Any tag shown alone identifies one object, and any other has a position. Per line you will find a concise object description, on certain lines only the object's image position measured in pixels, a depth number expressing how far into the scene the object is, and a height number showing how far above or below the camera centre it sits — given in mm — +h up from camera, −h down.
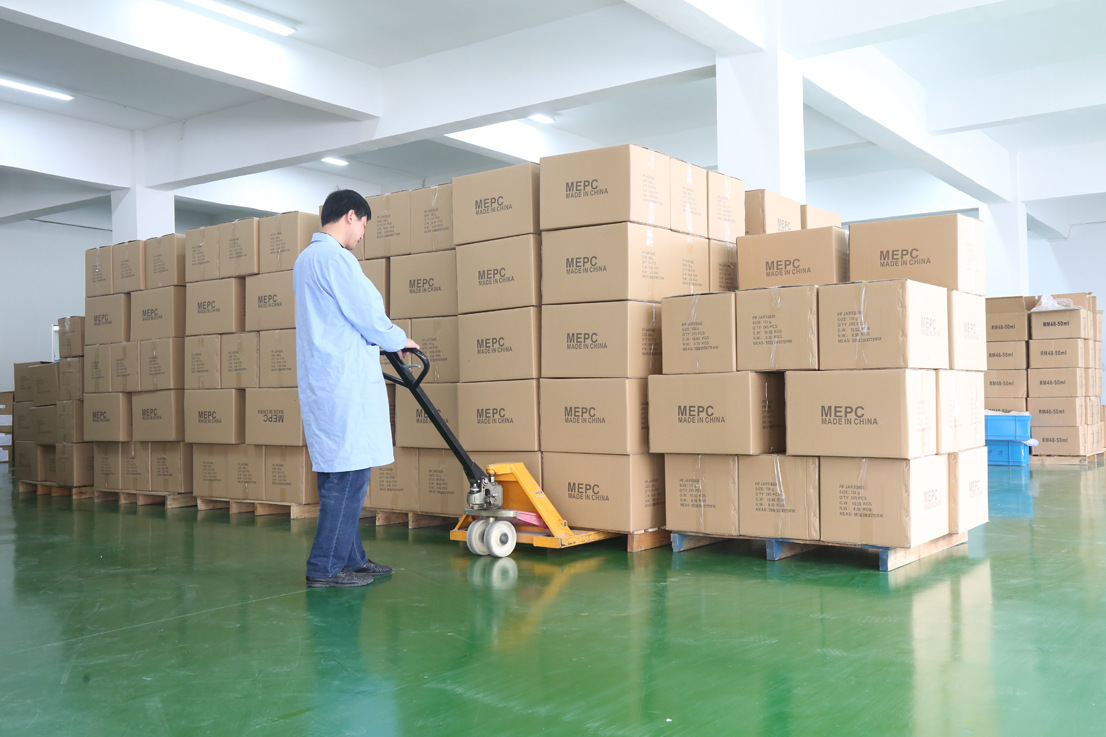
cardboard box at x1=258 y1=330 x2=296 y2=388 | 6332 +207
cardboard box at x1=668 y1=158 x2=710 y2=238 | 4930 +989
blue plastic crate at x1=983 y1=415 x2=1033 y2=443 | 9312 -479
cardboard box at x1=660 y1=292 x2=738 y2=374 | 4430 +235
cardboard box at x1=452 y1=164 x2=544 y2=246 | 4945 +984
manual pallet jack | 4543 -622
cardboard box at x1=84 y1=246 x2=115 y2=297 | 7957 +1027
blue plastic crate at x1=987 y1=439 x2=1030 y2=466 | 9398 -743
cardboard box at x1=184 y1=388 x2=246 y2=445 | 6684 -186
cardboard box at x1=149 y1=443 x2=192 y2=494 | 7352 -602
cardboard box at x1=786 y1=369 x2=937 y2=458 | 3963 -138
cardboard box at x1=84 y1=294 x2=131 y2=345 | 7809 +612
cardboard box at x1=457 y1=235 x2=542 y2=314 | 4930 +601
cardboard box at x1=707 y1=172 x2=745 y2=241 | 5246 +1000
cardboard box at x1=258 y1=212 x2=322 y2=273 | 6344 +1034
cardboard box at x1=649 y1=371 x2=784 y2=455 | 4316 -143
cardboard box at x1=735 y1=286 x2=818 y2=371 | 4211 +245
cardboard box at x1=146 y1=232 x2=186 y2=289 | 7324 +1027
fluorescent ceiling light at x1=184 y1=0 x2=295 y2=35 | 7332 +2990
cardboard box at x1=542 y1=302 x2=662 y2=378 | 4621 +222
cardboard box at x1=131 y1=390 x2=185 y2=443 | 7242 -192
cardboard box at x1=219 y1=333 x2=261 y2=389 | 6590 +208
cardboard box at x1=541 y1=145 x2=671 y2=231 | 4598 +984
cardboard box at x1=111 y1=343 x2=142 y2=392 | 7590 +201
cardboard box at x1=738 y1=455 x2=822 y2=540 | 4215 -523
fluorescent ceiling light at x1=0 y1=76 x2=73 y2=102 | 9070 +2998
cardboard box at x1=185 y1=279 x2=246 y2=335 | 6758 +608
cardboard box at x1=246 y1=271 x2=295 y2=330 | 6355 +602
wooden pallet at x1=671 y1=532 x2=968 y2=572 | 4133 -799
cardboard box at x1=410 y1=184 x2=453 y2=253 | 5500 +995
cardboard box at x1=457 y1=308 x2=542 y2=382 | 4910 +222
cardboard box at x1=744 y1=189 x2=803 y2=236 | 5582 +1020
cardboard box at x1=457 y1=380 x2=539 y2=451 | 4910 -156
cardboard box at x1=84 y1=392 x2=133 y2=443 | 7691 -212
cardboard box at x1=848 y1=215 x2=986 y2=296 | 4574 +642
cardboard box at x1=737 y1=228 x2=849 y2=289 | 4820 +647
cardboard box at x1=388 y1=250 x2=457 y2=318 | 5512 +610
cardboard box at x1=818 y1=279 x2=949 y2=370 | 3998 +239
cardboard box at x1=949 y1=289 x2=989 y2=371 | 4488 +236
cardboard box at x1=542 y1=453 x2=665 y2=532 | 4621 -525
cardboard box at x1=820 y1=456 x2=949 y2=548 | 4004 -523
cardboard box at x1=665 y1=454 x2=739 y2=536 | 4445 -532
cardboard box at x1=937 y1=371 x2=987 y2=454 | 4340 -151
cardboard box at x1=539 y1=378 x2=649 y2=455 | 4617 -153
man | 3955 +5
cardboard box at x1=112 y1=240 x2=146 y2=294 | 7617 +1023
